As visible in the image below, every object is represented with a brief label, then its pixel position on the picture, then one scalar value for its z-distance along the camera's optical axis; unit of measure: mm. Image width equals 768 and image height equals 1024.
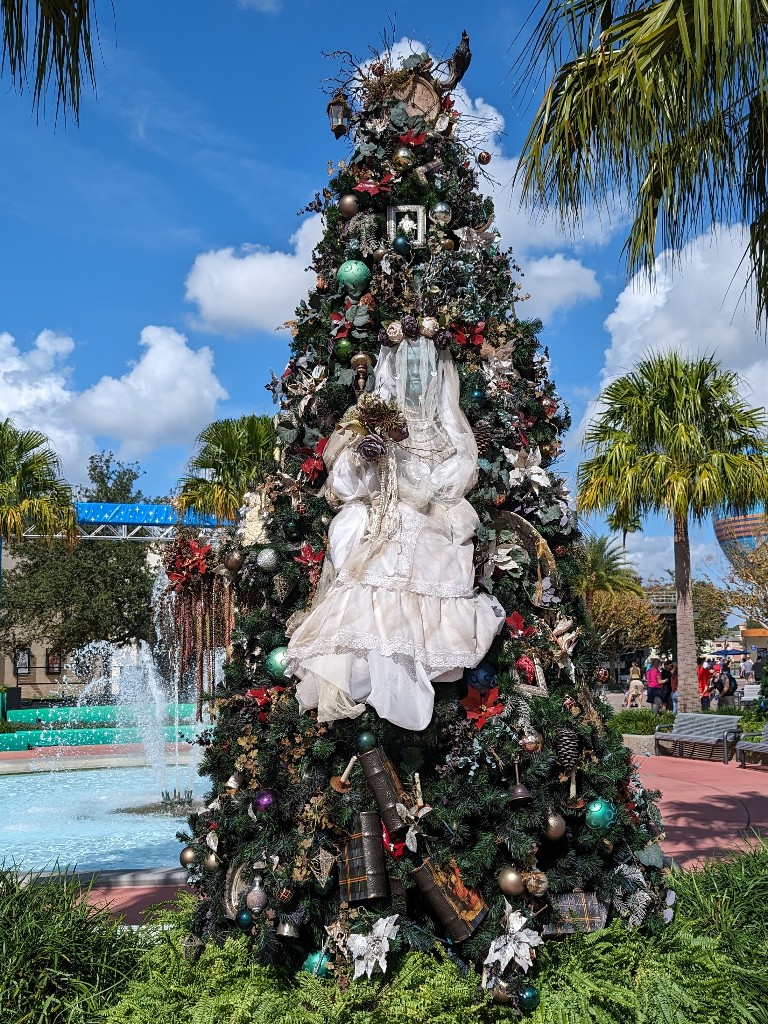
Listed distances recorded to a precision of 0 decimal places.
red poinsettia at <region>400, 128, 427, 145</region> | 4793
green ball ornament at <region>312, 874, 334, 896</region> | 3934
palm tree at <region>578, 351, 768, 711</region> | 13664
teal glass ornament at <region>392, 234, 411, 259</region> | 4672
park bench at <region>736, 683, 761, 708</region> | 27734
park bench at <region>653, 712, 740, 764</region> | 12555
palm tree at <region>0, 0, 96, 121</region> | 3744
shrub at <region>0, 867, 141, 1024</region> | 3910
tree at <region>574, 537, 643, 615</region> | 33366
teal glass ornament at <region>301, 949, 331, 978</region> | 3898
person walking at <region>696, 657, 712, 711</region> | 20750
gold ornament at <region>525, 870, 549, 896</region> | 3756
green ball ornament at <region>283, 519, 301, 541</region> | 4605
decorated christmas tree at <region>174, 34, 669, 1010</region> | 3865
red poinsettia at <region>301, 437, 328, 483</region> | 4586
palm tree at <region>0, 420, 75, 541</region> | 16531
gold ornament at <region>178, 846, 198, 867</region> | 4449
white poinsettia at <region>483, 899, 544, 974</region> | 3633
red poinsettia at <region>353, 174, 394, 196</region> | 4762
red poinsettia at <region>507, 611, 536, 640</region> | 4289
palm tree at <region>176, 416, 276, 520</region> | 15531
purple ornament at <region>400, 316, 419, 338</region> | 4379
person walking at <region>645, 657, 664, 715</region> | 19769
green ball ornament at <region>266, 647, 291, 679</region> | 4402
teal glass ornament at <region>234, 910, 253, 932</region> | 4016
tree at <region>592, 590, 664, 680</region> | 28219
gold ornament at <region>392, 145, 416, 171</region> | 4742
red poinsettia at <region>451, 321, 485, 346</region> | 4590
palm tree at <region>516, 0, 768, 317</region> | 4051
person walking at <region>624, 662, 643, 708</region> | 21078
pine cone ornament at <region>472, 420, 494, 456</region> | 4449
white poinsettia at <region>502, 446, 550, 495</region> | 4493
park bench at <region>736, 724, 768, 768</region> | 11539
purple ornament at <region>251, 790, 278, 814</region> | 4180
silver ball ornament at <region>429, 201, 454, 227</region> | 4746
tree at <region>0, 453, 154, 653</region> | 27766
